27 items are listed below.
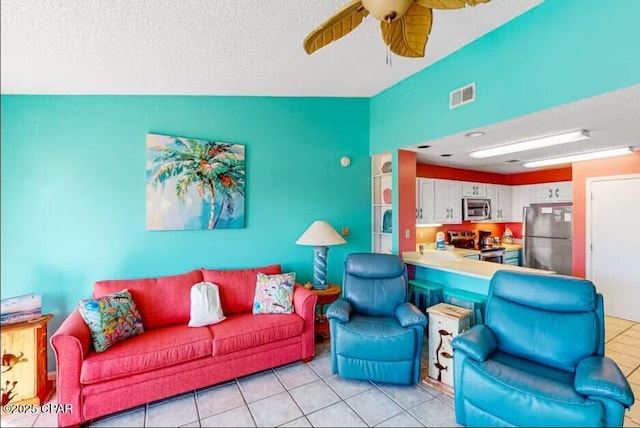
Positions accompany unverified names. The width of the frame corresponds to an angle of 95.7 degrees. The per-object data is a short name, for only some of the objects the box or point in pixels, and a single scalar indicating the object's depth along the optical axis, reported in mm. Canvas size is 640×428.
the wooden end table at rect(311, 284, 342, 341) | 2926
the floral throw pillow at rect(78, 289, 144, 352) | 1969
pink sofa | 1805
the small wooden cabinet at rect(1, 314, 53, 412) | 1184
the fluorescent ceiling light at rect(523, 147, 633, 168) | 3161
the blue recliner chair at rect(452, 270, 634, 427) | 1379
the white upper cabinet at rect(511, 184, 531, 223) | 5188
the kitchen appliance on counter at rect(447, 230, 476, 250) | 4707
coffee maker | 4961
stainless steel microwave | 4617
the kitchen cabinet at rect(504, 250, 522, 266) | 4956
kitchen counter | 2584
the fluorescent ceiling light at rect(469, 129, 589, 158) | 2498
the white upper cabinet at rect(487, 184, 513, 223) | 5059
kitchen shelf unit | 3607
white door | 3488
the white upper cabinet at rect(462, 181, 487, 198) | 4625
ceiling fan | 1080
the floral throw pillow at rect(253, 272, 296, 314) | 2650
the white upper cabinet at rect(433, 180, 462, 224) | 4262
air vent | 2387
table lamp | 2951
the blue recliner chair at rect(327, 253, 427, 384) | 2199
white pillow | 2393
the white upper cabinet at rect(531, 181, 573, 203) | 4586
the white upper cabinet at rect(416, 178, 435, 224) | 4035
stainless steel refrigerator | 4305
